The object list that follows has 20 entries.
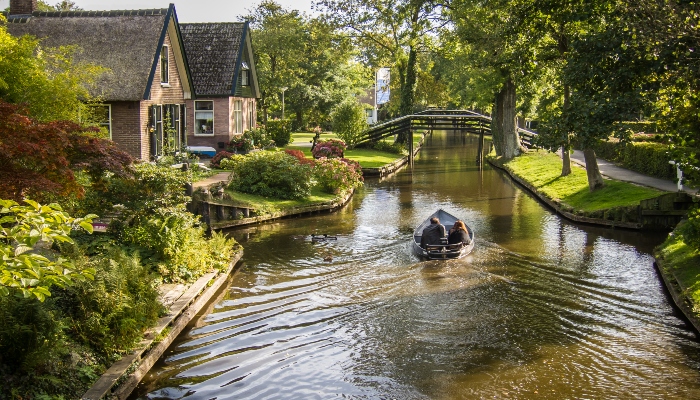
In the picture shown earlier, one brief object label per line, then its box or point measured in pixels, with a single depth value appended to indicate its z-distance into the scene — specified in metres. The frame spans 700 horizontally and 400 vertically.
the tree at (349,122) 49.09
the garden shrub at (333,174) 31.17
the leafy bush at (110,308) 11.76
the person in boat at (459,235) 20.55
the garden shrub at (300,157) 30.85
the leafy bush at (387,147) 52.47
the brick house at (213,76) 40.91
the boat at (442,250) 19.55
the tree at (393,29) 51.66
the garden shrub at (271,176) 28.78
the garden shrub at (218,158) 33.59
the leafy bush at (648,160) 30.95
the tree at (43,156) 12.73
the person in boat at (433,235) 20.27
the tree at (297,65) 59.44
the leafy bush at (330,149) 38.44
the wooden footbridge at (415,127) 49.56
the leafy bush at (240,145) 39.56
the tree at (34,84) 19.56
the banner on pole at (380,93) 89.95
